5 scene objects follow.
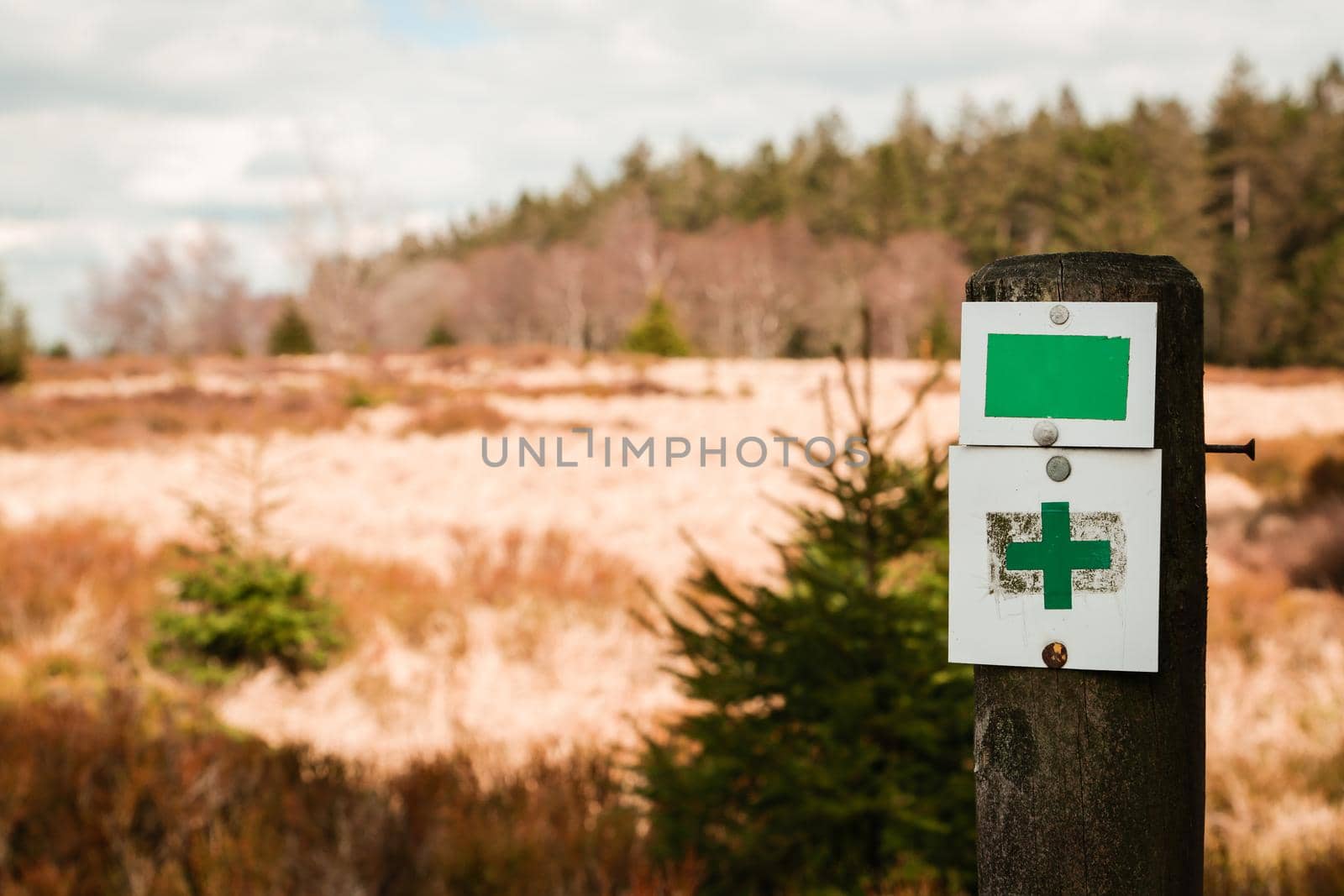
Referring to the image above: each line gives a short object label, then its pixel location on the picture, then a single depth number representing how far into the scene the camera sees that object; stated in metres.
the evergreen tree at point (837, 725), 3.23
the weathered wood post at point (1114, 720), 1.28
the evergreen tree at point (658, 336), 37.16
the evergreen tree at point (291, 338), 50.53
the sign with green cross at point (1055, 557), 1.25
